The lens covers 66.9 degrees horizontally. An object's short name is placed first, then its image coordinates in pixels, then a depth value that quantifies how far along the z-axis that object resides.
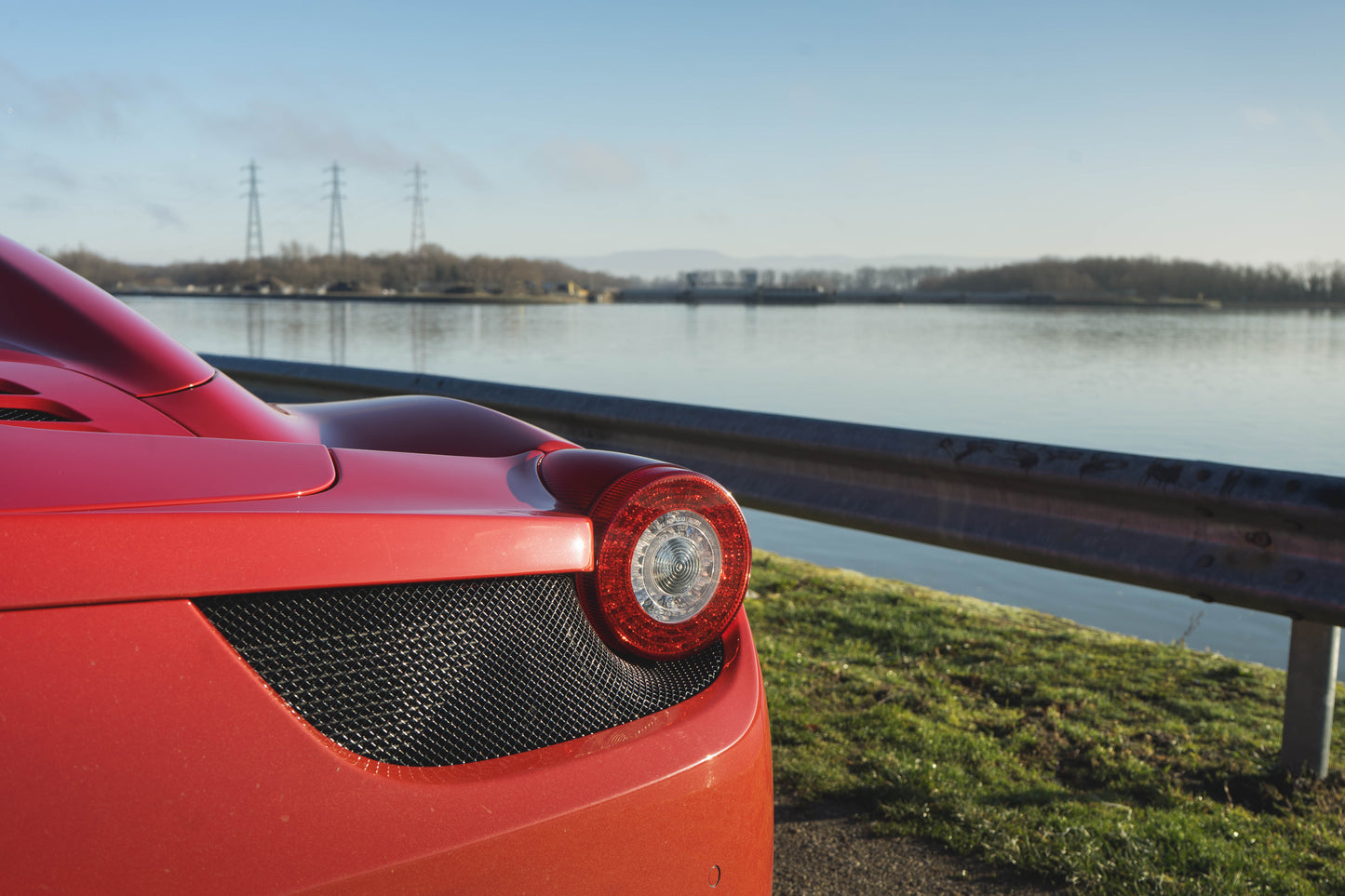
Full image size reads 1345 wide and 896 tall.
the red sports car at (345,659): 0.98
